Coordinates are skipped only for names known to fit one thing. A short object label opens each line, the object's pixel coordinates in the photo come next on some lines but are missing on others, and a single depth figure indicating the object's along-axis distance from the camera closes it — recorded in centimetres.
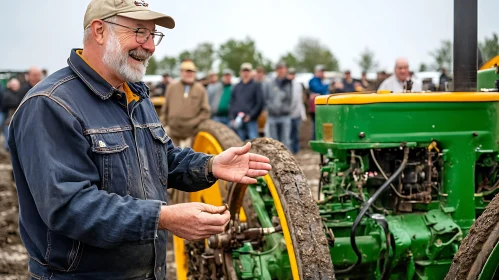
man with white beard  194
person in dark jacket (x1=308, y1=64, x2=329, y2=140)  1225
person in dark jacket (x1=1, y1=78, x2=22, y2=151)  1095
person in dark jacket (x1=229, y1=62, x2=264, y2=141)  1031
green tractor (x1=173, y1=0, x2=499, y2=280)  335
